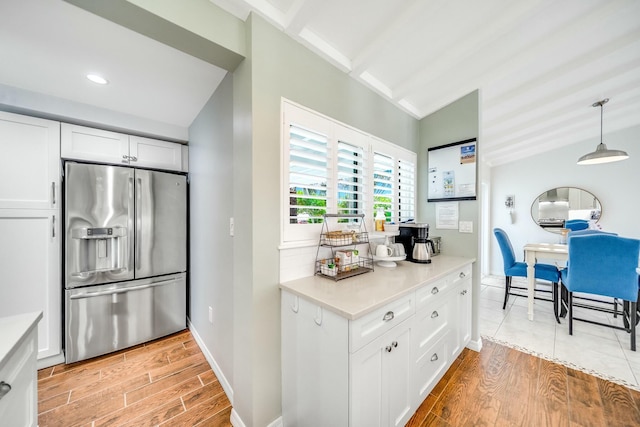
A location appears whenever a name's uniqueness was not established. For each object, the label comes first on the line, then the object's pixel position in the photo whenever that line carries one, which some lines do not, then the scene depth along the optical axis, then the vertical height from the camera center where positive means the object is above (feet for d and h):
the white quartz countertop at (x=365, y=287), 3.52 -1.45
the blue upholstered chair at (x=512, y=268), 9.60 -2.44
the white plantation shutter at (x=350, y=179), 5.81 +0.91
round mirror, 13.20 +0.35
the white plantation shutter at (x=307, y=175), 4.84 +0.83
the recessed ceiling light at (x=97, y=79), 5.42 +3.24
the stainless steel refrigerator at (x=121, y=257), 6.60 -1.50
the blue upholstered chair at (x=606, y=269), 7.13 -1.86
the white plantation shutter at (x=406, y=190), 7.90 +0.82
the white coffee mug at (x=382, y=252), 6.04 -1.07
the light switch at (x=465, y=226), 7.39 -0.45
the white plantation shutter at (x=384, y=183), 6.89 +0.91
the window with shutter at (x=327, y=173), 4.77 +1.00
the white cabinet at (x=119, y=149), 6.76 +2.06
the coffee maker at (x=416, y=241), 6.53 -0.88
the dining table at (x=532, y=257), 9.28 -1.80
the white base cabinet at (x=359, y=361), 3.39 -2.61
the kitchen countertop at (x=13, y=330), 2.45 -1.52
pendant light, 8.93 +2.36
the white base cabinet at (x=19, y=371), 2.42 -1.92
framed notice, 7.37 +1.43
